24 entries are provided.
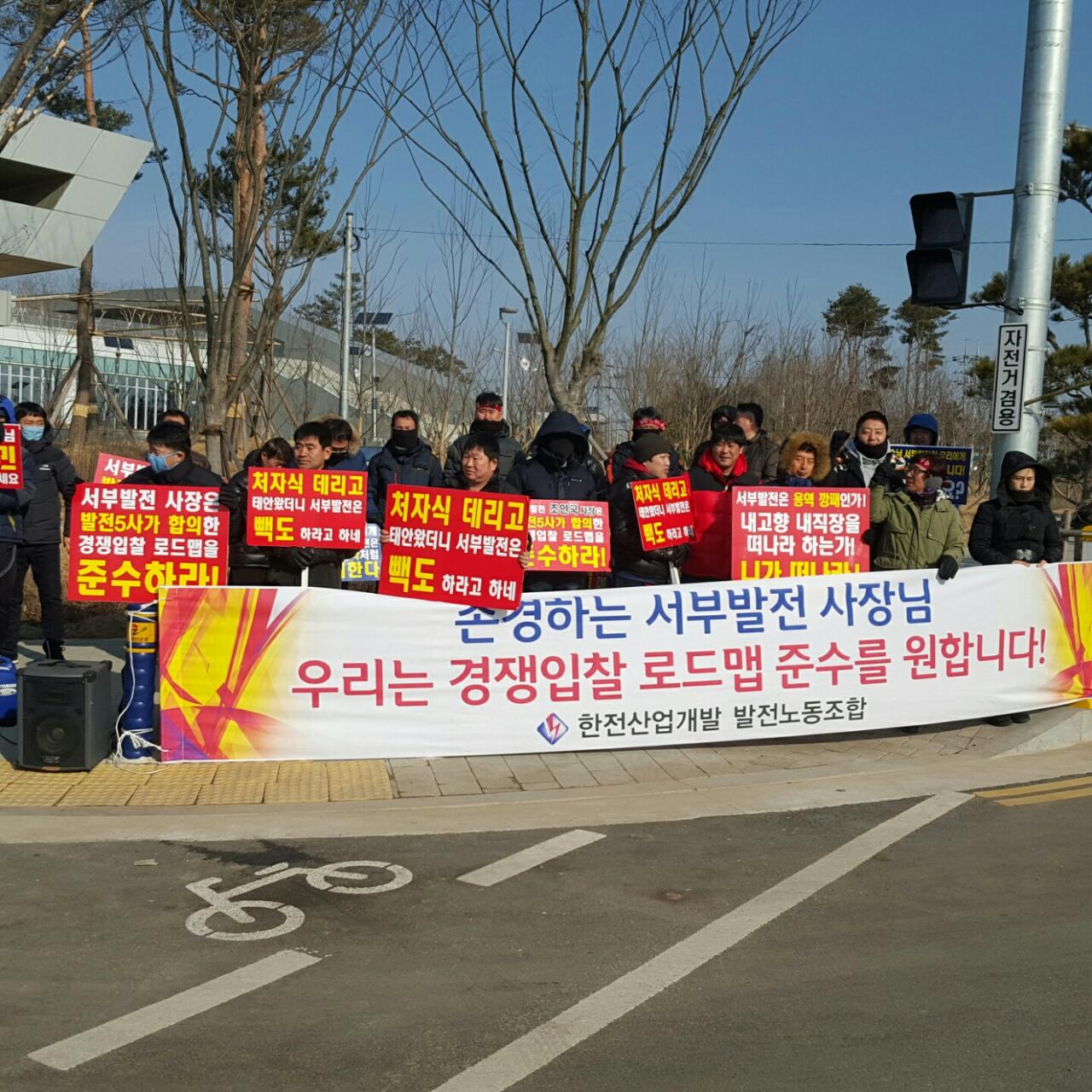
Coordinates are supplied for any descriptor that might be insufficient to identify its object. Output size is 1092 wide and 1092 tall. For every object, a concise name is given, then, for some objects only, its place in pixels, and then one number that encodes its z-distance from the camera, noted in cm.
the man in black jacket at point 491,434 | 954
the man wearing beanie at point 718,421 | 961
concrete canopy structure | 2279
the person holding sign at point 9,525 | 910
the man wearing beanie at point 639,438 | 945
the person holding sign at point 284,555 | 835
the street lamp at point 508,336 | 3332
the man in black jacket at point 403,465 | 1016
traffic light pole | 1005
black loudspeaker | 746
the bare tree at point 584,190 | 1116
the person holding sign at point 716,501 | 920
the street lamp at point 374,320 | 2536
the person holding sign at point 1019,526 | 948
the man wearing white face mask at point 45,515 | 995
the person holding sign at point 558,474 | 909
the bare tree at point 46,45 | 934
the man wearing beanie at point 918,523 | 914
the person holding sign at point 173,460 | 897
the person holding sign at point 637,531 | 895
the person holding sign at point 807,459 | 941
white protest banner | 778
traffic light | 982
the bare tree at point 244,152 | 1123
